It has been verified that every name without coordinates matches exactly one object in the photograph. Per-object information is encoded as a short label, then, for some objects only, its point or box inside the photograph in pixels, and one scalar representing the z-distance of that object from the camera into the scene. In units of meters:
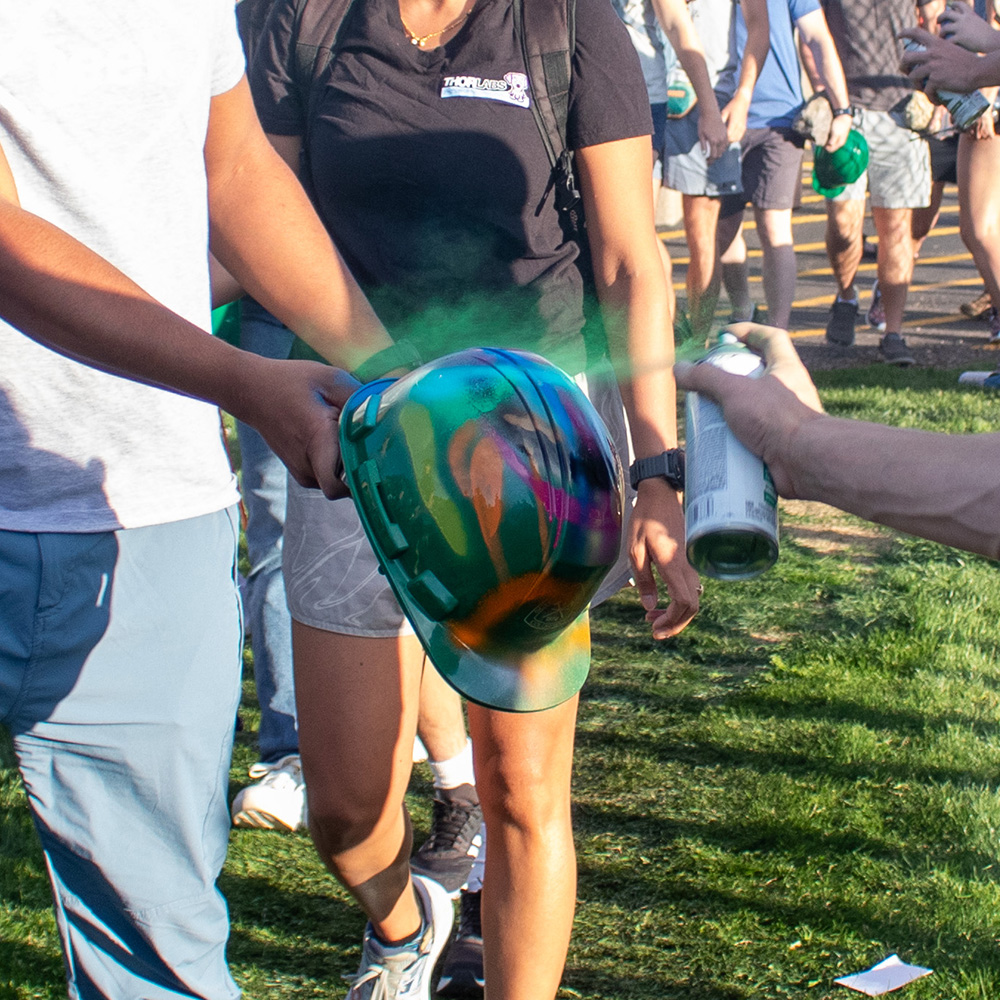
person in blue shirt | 6.61
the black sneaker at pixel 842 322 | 7.66
